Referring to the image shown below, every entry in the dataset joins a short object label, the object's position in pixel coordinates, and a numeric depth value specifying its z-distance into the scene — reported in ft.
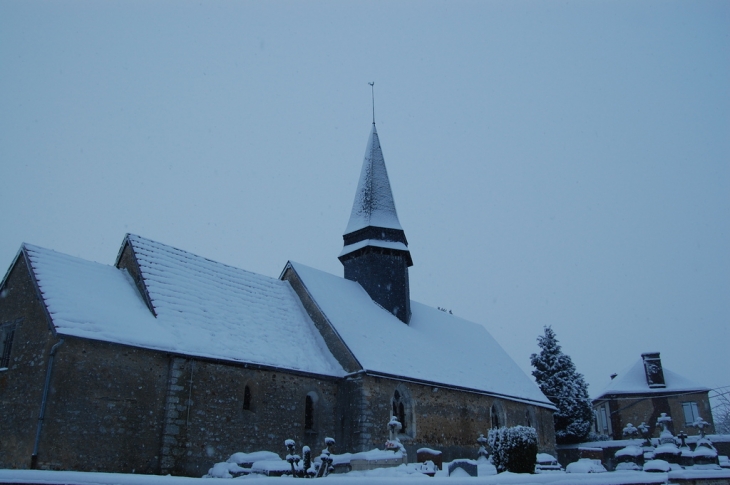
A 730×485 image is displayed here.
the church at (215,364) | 42.96
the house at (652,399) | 114.01
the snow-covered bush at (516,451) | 40.27
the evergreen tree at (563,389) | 106.83
